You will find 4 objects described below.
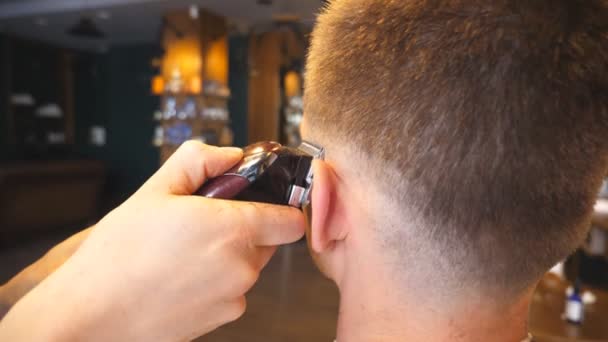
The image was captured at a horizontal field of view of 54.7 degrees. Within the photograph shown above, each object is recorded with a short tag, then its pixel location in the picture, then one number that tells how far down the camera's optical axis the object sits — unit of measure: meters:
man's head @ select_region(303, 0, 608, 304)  0.32
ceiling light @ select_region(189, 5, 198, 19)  2.45
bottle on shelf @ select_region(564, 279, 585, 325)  0.74
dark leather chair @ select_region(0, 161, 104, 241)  1.99
